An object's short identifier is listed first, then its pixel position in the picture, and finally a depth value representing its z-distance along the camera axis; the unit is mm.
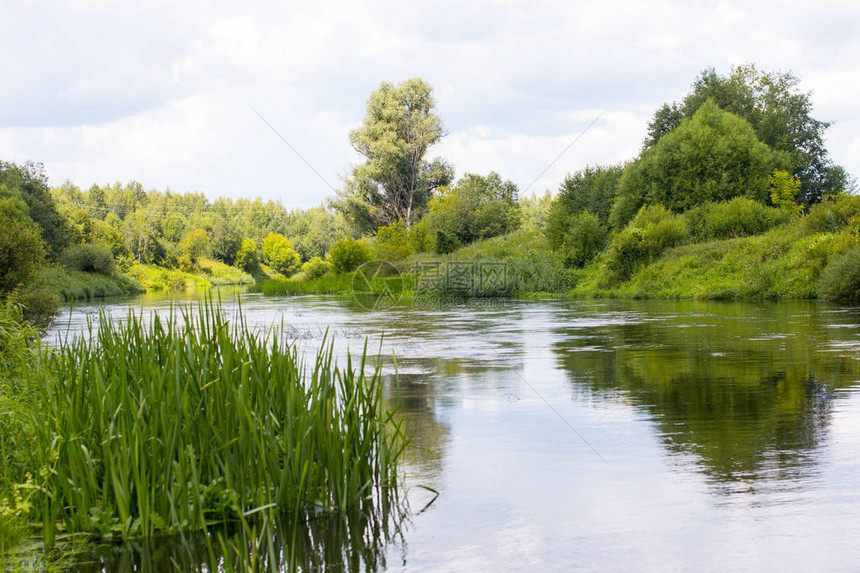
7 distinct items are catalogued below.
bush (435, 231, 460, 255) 46688
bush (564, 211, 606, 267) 34938
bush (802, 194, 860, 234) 25906
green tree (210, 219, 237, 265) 104938
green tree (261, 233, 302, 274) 112562
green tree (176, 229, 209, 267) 97062
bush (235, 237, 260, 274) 105312
